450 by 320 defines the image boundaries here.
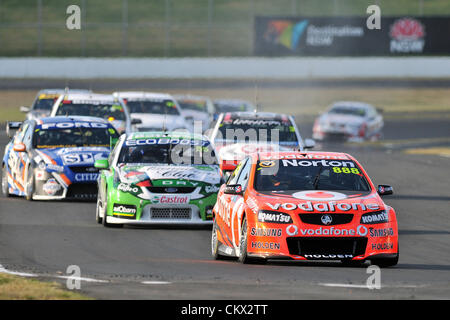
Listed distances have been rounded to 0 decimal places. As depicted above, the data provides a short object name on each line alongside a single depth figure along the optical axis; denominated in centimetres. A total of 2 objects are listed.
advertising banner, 5450
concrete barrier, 5250
